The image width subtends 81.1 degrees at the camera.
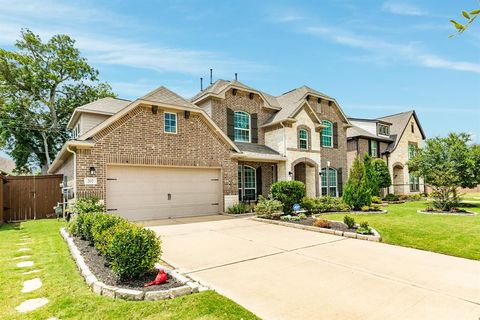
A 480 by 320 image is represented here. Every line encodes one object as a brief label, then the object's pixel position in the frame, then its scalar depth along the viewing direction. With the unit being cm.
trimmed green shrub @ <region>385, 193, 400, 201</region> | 2212
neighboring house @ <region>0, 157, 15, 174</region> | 3113
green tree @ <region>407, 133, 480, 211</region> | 1444
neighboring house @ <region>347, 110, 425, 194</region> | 2438
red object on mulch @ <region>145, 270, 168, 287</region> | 445
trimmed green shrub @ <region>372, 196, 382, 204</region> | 1981
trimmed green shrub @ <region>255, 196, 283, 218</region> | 1246
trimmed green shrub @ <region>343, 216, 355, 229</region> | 945
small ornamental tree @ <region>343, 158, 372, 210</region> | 1497
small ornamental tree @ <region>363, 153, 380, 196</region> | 1820
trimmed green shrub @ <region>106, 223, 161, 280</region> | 459
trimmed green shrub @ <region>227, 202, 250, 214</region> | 1434
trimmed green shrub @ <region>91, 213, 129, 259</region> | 530
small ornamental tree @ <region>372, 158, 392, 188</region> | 2214
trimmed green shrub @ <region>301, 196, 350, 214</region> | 1388
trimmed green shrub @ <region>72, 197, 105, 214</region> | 951
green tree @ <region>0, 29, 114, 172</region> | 2450
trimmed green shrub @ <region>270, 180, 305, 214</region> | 1307
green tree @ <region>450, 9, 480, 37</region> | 159
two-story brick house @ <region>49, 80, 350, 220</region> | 1140
